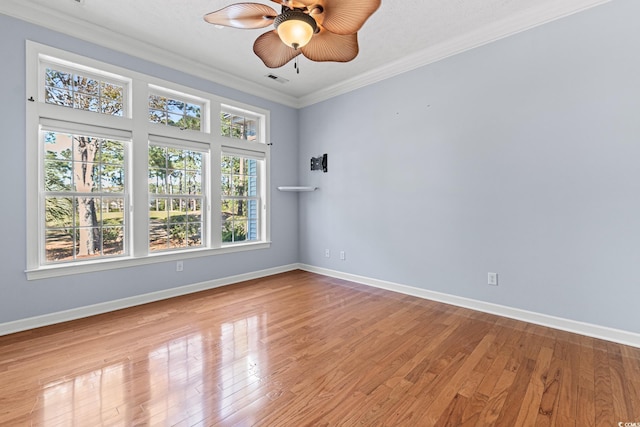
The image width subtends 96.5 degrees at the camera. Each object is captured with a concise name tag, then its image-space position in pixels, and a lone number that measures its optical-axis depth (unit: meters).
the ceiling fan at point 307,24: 1.69
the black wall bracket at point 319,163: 4.80
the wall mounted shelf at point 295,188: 4.88
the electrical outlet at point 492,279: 3.10
